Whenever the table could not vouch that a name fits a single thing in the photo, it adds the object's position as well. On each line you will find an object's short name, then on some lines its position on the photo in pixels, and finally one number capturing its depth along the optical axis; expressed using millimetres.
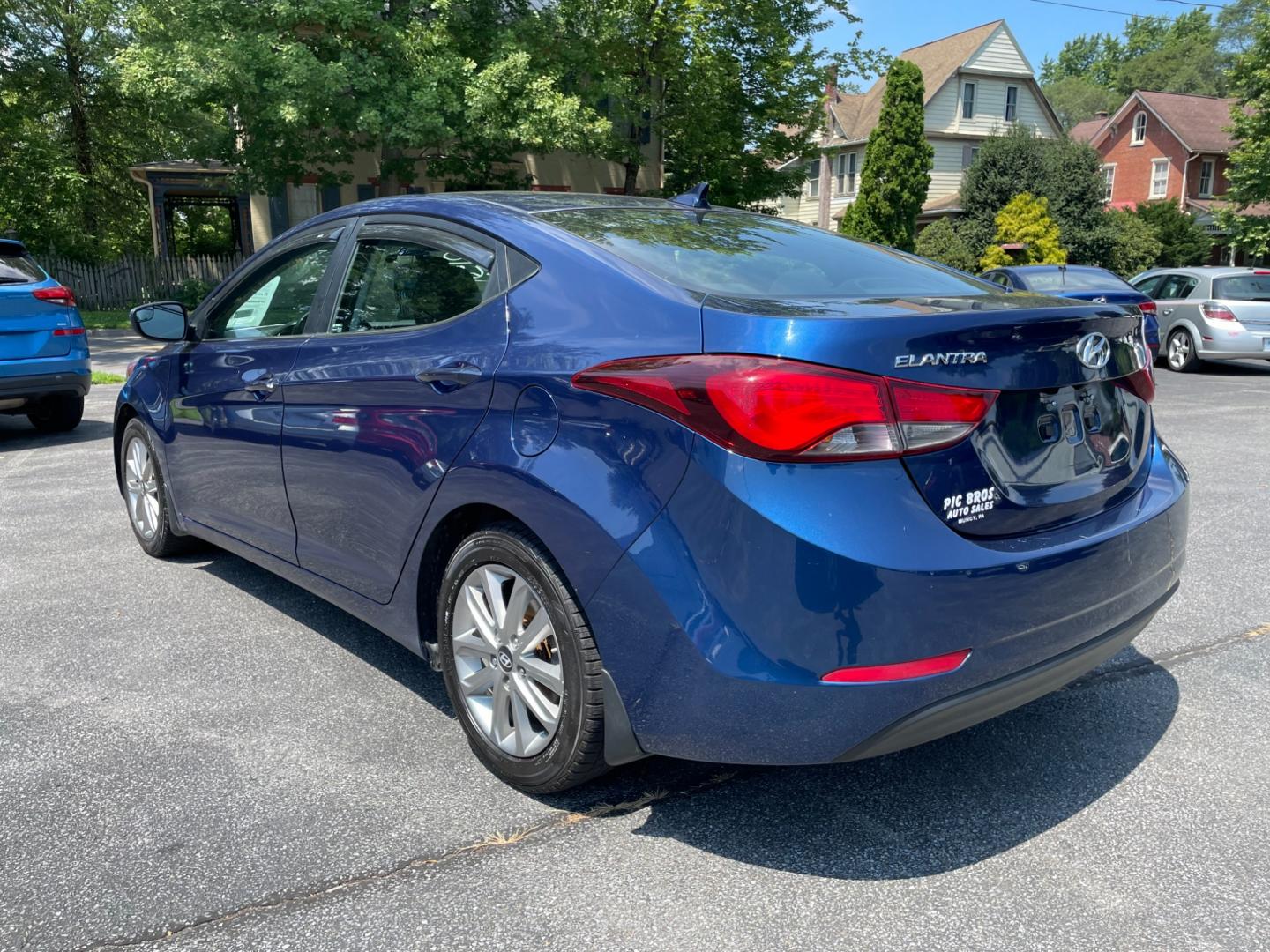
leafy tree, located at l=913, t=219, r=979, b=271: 30031
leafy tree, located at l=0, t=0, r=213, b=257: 24953
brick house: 45219
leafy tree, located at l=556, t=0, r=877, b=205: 21750
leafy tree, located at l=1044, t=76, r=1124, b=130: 91562
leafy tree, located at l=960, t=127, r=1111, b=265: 30344
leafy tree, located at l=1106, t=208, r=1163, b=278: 30578
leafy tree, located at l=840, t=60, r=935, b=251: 28812
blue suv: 7980
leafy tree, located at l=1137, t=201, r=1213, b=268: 32406
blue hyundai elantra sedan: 2236
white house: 43031
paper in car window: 4074
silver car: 14586
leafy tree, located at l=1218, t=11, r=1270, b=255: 27203
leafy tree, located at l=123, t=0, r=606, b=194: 16812
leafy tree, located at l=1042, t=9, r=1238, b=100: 84625
